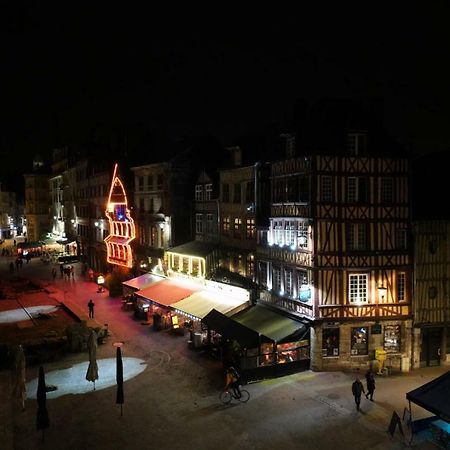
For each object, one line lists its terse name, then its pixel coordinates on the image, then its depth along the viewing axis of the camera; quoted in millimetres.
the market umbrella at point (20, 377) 18750
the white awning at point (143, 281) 36903
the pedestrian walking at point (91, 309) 34125
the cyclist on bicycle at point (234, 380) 20047
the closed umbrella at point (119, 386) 18328
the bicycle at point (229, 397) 20031
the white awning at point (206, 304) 27656
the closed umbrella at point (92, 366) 20281
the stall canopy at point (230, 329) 22484
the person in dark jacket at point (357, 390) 18750
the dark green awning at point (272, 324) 23391
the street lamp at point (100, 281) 44262
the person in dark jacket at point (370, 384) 19594
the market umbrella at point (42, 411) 16453
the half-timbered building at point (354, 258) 23552
